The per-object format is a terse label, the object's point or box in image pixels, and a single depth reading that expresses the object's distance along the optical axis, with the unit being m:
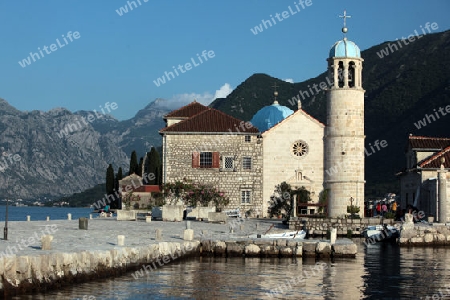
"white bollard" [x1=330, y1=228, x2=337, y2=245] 32.77
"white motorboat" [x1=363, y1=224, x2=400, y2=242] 44.09
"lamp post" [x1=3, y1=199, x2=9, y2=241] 25.78
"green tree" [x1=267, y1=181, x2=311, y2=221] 56.81
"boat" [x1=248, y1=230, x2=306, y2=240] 36.72
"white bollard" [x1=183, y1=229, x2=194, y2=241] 32.19
